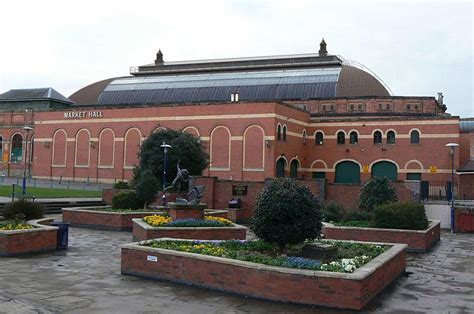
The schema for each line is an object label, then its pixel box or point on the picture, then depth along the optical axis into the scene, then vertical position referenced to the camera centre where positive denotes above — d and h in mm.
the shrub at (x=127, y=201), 23609 -941
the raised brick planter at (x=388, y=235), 16797 -1595
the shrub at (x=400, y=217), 17500 -953
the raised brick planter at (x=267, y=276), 8617 -1728
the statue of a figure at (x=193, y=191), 17797 -284
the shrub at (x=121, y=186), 33697 -346
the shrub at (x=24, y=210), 17125 -1123
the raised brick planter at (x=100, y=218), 21469 -1665
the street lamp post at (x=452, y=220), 23438 -1340
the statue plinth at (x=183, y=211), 17375 -973
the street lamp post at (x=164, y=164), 27984 +1099
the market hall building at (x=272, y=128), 46250 +5585
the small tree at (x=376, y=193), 20391 -194
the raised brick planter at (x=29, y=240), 13430 -1735
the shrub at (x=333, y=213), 20234 -1031
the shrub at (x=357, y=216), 19703 -1079
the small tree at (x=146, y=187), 23469 -262
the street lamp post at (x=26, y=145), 59281 +3838
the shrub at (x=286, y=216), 10531 -628
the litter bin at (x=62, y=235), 15078 -1697
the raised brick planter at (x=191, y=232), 15539 -1577
